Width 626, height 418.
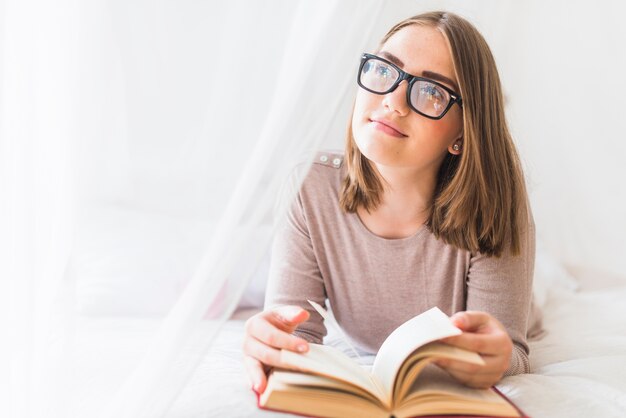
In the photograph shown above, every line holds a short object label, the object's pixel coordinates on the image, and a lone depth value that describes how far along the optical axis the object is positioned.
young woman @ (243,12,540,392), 1.13
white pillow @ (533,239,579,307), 1.82
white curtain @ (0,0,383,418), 0.82
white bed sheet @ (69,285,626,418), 0.89
